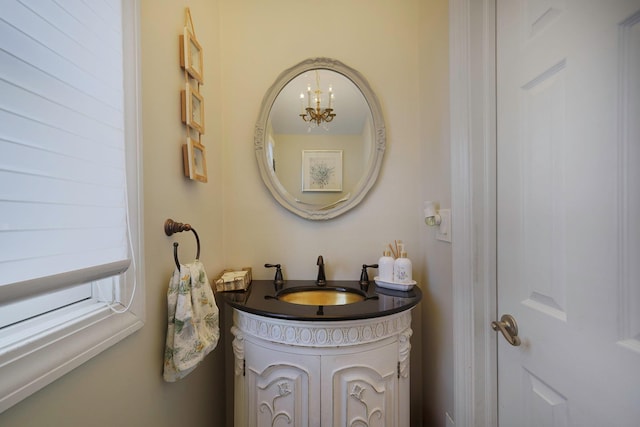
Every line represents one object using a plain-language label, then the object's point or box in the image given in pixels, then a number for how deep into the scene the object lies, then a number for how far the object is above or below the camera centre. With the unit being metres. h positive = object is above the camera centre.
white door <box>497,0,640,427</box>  0.52 +0.00
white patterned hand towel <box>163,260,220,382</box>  0.82 -0.38
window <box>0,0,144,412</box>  0.44 +0.06
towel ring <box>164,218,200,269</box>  0.86 -0.06
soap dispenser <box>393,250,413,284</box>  1.17 -0.29
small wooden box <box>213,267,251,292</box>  1.15 -0.33
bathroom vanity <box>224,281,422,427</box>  0.92 -0.58
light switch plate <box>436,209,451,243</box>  1.06 -0.07
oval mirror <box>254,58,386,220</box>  1.35 +0.39
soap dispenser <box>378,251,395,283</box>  1.21 -0.28
